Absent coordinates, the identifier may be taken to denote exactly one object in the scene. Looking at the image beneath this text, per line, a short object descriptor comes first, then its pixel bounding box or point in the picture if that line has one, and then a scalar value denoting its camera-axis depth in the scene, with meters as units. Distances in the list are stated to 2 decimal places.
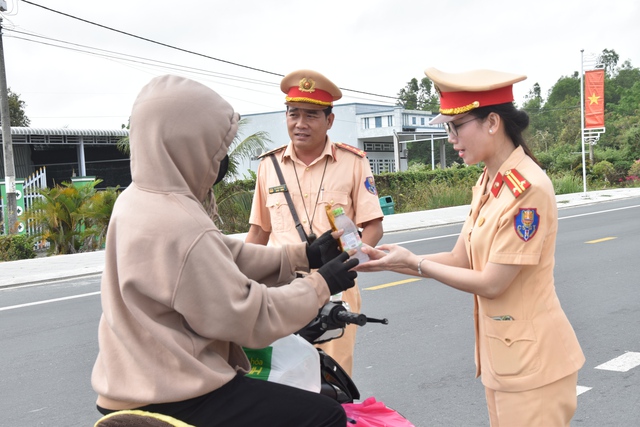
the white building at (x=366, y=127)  59.38
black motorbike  2.59
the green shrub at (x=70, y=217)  15.50
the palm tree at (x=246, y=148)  20.38
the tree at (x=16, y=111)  42.62
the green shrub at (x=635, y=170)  37.98
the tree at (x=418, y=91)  104.50
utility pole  17.73
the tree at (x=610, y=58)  111.33
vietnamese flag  27.38
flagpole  27.27
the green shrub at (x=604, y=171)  36.62
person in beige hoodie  2.05
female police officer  2.52
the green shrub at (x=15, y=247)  15.12
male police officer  4.00
